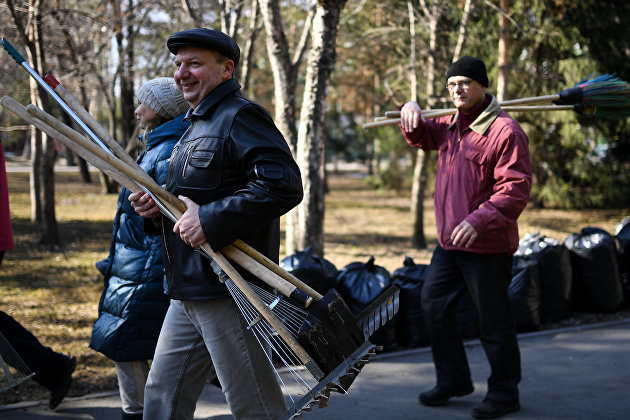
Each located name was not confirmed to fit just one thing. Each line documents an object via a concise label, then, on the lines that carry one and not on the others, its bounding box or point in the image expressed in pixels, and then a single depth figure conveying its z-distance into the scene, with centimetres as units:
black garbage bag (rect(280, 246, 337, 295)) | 496
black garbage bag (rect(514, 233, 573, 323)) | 581
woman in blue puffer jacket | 310
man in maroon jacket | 363
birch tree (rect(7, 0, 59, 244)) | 827
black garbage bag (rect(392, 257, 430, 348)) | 524
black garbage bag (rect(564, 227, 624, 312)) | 604
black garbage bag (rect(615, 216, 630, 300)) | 632
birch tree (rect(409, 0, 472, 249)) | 968
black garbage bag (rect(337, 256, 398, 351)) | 508
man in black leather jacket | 229
